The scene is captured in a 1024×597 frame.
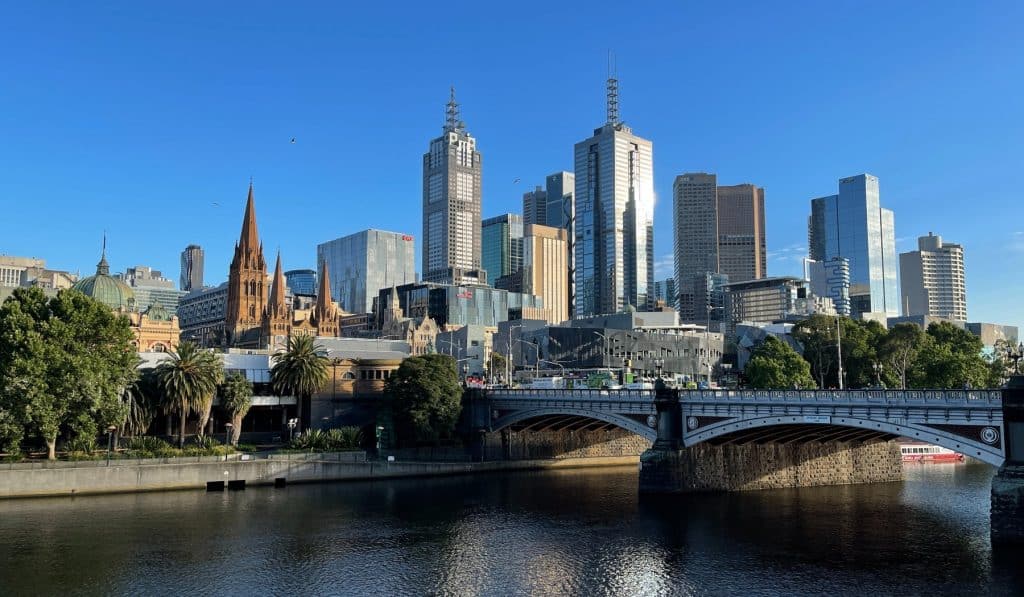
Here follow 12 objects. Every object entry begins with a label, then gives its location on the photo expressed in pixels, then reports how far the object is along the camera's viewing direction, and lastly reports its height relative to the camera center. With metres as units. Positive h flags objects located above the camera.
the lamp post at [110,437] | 87.62 -6.28
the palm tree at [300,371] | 106.99 +1.20
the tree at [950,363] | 123.19 +2.19
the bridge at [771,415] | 61.34 -3.45
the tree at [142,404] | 93.56 -2.66
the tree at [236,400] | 101.50 -2.44
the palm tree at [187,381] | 94.12 -0.07
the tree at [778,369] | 129.75 +1.46
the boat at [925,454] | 117.06 -10.87
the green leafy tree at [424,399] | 103.31 -2.45
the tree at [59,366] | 79.31 +1.45
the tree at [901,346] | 138.79 +5.36
